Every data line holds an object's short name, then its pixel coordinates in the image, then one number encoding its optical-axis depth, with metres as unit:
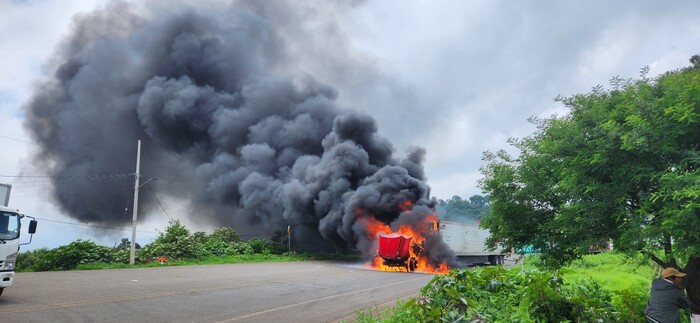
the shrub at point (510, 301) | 4.61
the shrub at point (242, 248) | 31.95
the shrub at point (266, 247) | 34.06
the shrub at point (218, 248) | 29.80
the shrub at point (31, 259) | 20.20
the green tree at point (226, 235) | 34.78
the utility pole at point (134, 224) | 23.23
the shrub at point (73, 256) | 20.27
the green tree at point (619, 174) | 5.04
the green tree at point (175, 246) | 25.94
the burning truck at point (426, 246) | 24.70
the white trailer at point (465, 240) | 26.87
